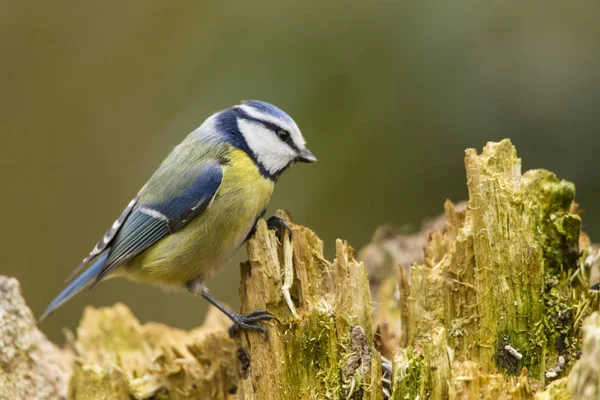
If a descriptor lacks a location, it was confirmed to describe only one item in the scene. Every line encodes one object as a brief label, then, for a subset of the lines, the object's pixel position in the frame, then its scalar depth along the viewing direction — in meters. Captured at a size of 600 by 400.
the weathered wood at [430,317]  3.11
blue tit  4.33
